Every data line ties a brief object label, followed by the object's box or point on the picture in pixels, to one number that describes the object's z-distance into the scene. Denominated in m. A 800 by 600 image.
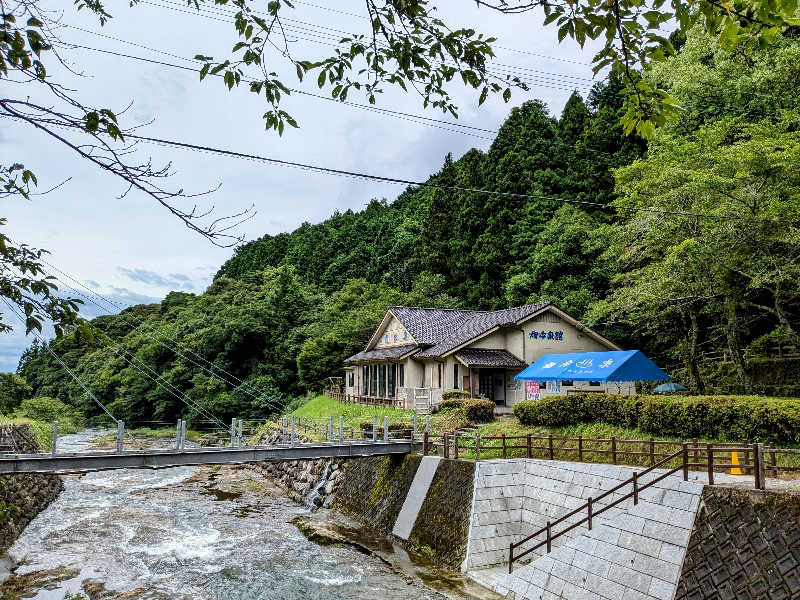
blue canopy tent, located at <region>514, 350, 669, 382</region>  21.41
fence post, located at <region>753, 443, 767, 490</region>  10.09
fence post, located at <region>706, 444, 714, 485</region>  10.91
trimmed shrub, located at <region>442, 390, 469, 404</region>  27.08
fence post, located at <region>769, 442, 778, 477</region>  10.90
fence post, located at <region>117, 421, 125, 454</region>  15.38
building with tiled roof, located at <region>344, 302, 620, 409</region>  28.72
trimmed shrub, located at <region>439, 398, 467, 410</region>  25.32
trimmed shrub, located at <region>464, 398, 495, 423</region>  23.66
